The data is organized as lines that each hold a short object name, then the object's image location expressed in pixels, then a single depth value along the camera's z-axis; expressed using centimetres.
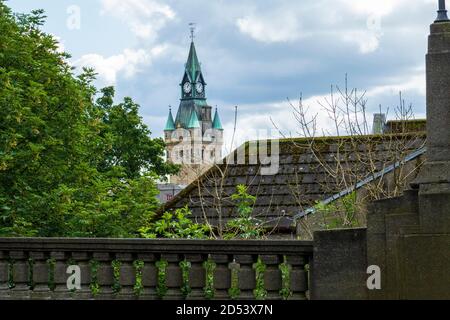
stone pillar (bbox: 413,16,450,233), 901
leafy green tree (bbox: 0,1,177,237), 2716
